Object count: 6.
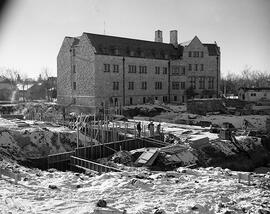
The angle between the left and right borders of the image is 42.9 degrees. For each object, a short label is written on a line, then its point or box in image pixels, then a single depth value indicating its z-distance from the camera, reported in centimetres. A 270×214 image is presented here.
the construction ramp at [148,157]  2181
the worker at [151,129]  2964
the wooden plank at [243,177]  1477
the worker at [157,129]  2971
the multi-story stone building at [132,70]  4694
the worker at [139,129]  2842
